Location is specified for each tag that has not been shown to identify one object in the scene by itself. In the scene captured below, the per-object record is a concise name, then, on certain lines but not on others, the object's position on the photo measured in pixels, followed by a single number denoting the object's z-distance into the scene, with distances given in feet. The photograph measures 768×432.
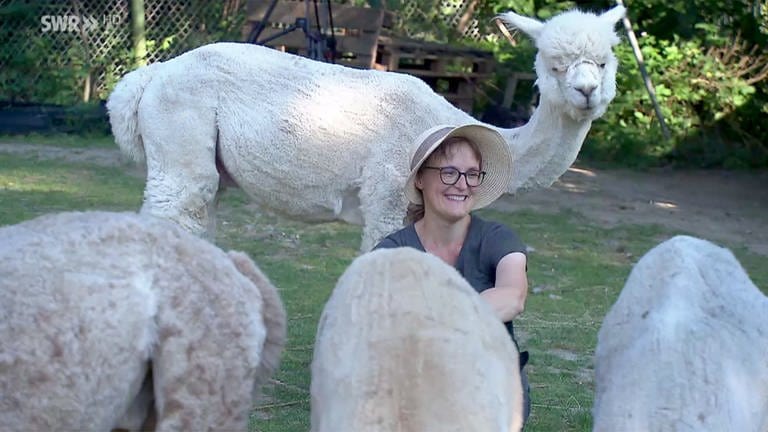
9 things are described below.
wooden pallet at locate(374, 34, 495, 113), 42.04
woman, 12.32
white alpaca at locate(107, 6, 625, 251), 18.01
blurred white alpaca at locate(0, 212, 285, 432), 9.02
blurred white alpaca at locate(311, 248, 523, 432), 8.51
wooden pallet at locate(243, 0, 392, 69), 39.40
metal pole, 37.52
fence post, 47.34
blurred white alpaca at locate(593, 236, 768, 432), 10.18
